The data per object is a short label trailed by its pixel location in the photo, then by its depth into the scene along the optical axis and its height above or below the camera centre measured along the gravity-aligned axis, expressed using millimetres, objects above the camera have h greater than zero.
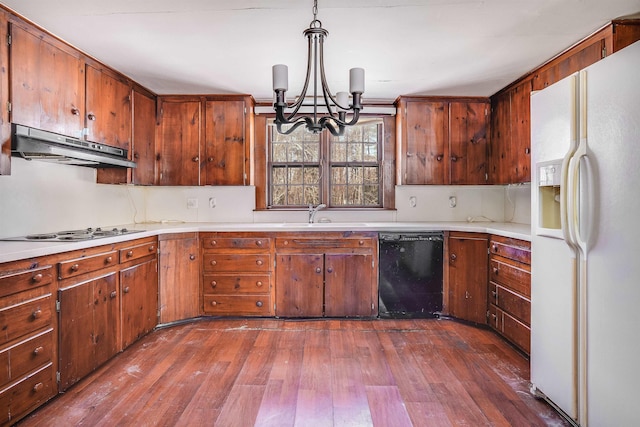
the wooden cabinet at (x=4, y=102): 2047 +646
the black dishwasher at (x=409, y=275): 3453 -640
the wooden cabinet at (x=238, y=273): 3445 -610
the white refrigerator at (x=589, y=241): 1430 -148
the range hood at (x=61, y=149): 2123 +429
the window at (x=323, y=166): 4129 +526
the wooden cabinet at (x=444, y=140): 3848 +773
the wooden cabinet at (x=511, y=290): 2623 -650
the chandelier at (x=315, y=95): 1935 +660
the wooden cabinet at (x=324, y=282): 3449 -704
